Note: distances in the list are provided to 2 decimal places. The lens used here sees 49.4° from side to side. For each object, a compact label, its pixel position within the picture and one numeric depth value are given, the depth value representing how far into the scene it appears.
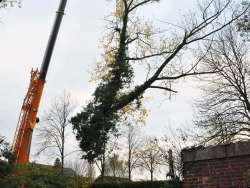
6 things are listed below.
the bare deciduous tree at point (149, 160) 28.65
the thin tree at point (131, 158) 30.18
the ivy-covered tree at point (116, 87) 12.22
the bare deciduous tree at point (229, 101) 12.56
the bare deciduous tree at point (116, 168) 31.90
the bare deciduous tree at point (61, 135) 22.67
